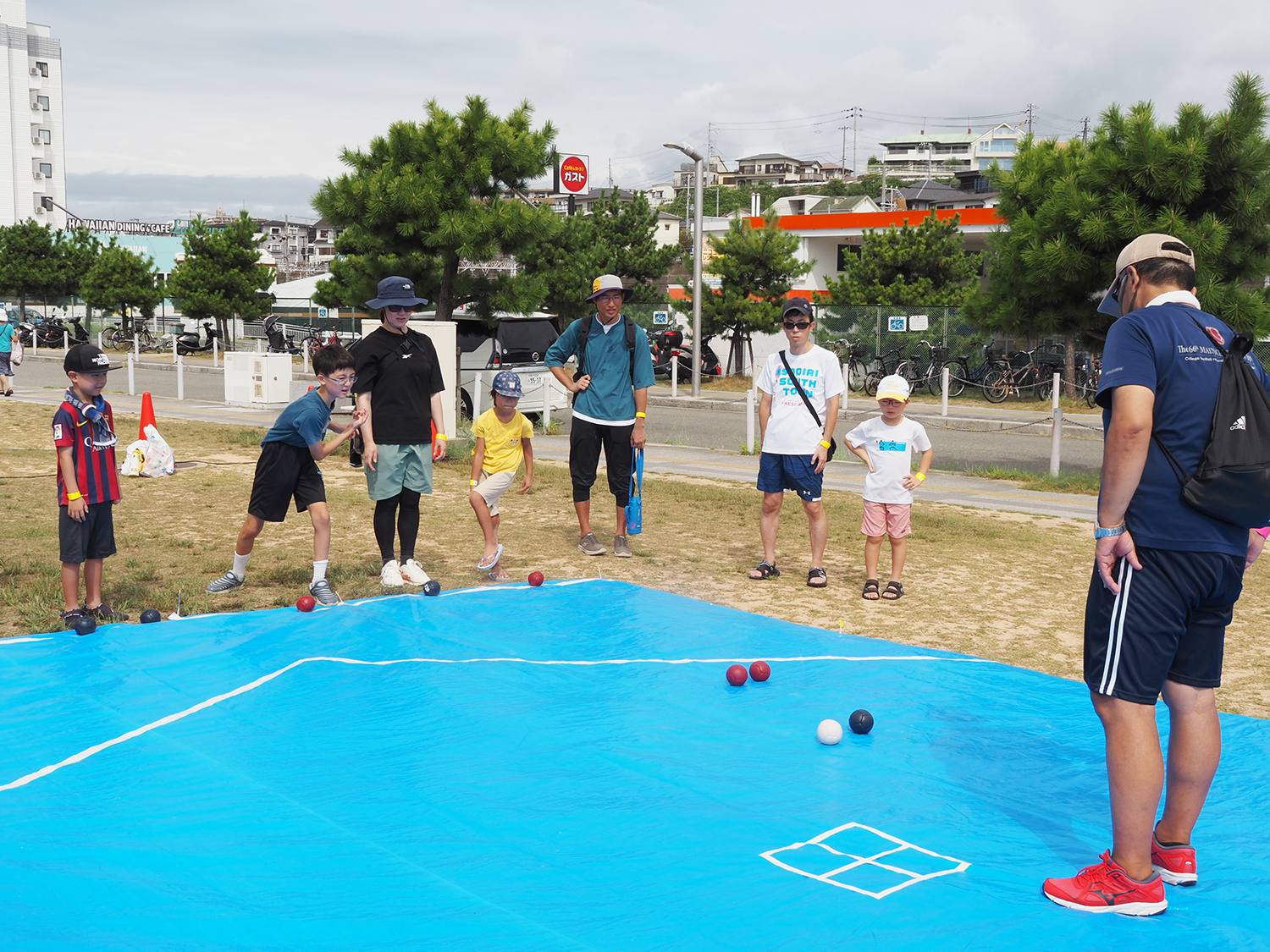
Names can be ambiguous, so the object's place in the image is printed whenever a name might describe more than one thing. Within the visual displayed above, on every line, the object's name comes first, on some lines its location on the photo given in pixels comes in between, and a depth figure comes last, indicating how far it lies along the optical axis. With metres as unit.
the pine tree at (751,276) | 29.03
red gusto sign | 26.73
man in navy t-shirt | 3.21
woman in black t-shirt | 7.05
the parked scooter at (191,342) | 42.41
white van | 17.67
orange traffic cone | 11.84
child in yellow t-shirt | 7.56
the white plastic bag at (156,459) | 11.62
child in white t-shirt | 7.15
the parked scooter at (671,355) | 30.95
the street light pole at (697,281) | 25.05
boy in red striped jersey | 5.88
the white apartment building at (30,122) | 85.44
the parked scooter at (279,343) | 39.84
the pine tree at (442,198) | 15.36
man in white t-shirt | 7.45
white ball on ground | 4.48
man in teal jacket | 8.12
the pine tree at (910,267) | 31.70
